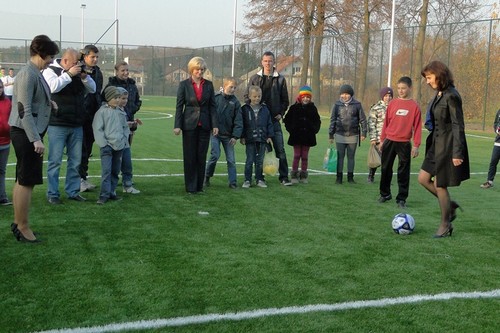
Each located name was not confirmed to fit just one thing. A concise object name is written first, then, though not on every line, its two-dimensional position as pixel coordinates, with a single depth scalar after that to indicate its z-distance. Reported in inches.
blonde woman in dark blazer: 376.5
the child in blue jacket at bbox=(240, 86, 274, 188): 406.9
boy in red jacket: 351.3
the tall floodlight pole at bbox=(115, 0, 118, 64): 1790.0
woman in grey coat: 244.1
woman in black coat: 264.8
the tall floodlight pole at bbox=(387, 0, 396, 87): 1031.6
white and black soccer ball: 279.1
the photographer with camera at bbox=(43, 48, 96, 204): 322.3
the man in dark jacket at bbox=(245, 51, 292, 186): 422.0
